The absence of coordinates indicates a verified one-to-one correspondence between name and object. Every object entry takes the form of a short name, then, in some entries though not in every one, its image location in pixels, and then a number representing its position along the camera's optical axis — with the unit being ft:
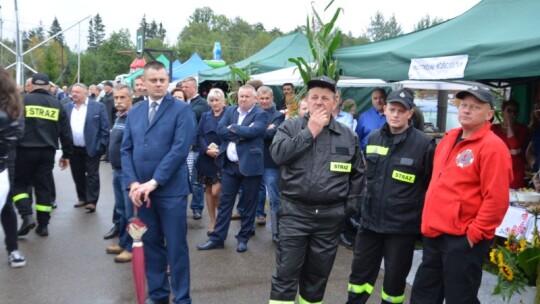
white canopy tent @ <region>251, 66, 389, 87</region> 30.76
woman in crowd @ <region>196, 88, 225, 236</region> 21.61
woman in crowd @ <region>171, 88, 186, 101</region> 22.92
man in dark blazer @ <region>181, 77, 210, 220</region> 25.50
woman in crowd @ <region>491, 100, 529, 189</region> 19.76
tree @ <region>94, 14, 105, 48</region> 440.45
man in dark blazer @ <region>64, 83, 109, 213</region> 24.99
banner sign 15.44
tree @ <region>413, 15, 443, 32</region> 272.02
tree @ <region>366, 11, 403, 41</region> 334.81
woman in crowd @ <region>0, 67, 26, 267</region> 12.48
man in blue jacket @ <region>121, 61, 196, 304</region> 13.64
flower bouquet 13.05
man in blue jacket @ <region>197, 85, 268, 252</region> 18.94
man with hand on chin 11.42
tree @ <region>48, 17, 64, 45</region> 394.77
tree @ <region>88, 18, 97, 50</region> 427.58
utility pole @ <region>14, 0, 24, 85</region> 82.74
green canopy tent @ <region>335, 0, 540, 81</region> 14.16
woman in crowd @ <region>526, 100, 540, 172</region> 18.74
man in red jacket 10.78
